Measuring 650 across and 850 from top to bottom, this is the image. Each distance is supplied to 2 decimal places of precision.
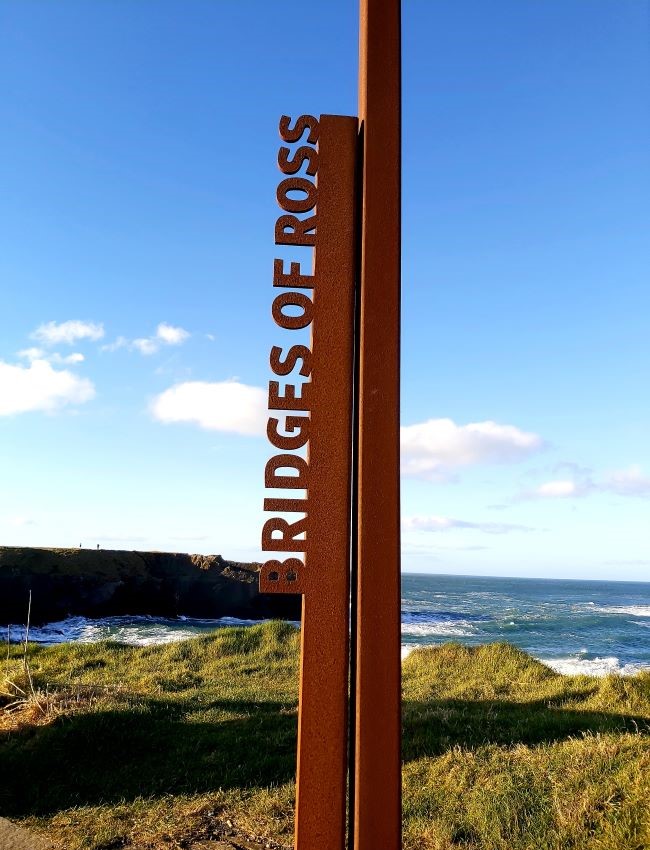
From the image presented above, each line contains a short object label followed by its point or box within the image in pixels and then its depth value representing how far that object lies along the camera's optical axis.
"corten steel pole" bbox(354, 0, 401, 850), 2.51
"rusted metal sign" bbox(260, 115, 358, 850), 2.56
